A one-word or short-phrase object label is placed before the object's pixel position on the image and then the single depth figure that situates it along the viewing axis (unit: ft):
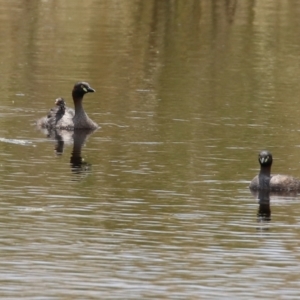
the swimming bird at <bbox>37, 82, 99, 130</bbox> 116.37
